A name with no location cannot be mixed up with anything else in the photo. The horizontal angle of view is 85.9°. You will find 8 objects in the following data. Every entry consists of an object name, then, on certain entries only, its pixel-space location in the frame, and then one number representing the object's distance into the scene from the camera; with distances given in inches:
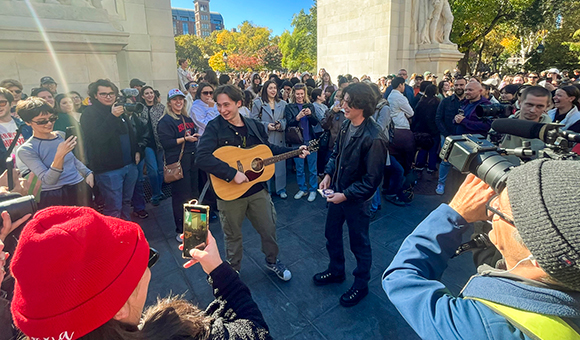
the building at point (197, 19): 5068.9
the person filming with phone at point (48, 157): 118.6
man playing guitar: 120.7
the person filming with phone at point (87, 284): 32.7
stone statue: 517.2
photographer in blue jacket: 30.5
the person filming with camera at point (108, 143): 153.2
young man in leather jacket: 109.0
